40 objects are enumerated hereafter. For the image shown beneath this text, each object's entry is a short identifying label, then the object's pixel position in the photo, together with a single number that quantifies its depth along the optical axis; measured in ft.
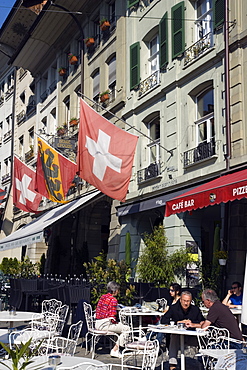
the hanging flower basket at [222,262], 43.19
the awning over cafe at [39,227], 60.13
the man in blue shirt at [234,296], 37.34
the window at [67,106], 86.07
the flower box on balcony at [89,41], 75.00
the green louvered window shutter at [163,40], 55.72
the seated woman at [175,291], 33.01
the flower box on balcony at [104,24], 70.18
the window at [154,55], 60.13
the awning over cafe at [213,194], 35.88
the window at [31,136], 104.90
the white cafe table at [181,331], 24.88
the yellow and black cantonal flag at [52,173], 59.40
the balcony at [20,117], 110.36
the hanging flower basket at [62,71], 86.33
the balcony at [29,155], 100.98
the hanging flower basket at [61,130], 83.41
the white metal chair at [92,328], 31.55
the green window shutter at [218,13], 46.62
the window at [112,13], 70.62
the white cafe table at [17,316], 30.99
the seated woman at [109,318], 31.86
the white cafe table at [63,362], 17.55
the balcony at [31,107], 103.40
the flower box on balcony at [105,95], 69.38
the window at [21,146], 109.85
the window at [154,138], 58.18
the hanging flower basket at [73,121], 79.30
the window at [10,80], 121.29
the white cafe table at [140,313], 32.93
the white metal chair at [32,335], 24.21
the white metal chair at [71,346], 23.80
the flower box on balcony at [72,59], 81.18
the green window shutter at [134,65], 61.48
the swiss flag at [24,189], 72.08
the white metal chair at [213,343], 22.07
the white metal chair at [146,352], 19.92
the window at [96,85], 74.47
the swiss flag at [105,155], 45.47
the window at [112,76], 68.94
